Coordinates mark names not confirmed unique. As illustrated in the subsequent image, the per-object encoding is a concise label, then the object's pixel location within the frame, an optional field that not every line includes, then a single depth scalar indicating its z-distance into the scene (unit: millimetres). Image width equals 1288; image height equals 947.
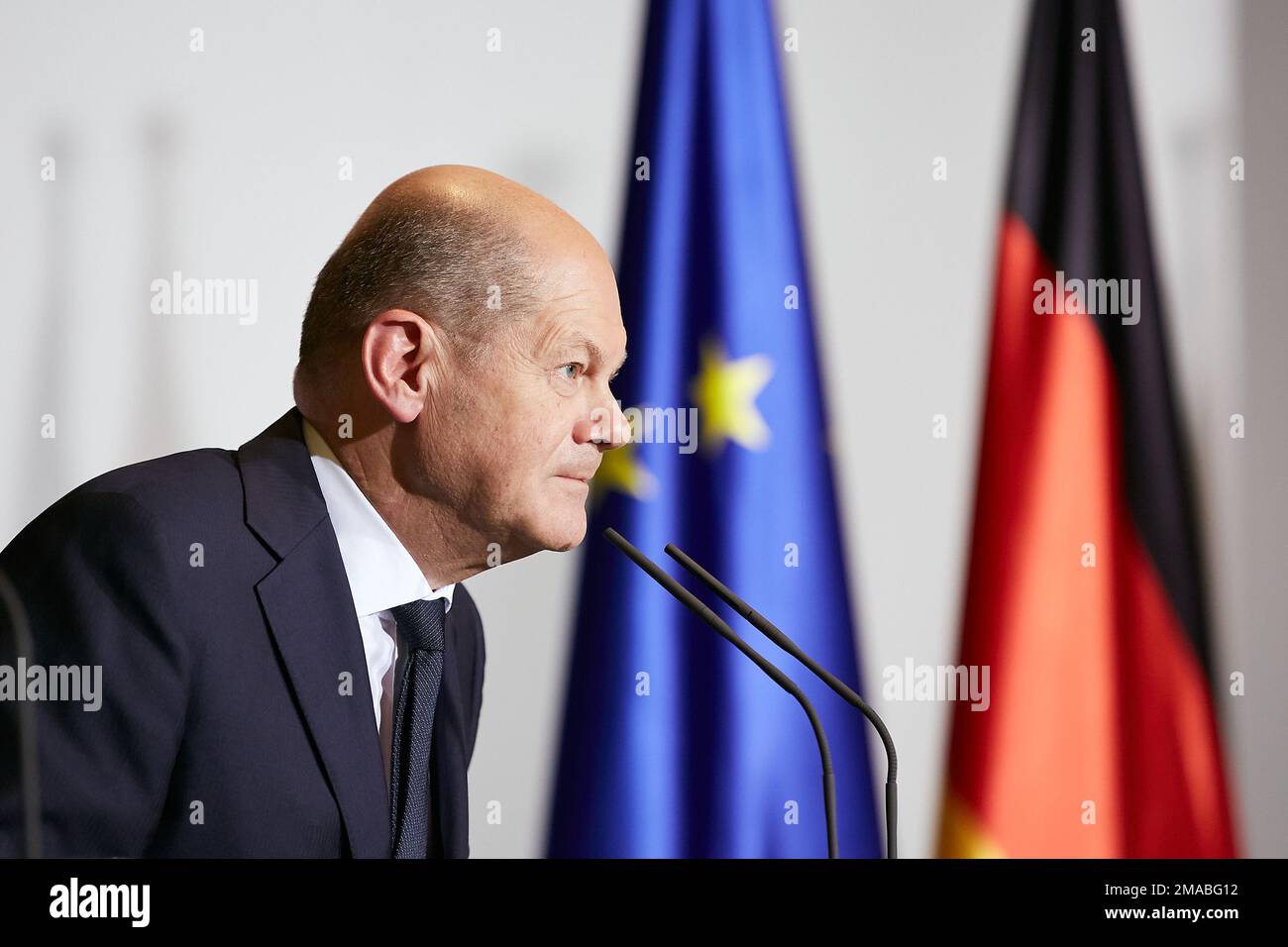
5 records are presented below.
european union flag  2765
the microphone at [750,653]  2161
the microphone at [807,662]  2160
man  2223
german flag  2796
